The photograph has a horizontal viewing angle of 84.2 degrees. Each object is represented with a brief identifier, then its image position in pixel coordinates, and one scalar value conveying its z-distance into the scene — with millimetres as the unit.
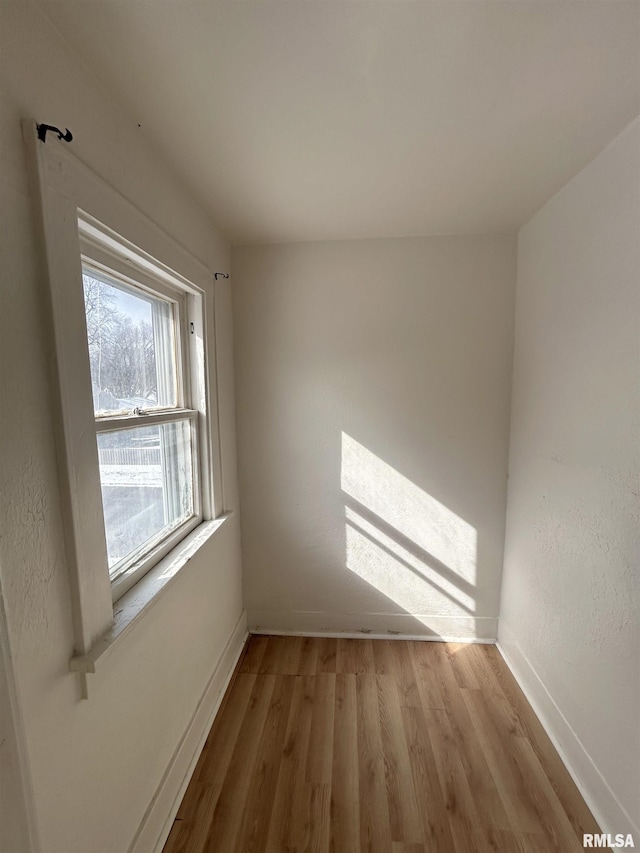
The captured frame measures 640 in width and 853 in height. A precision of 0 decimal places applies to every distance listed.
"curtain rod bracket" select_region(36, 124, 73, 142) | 747
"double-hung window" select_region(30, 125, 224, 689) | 837
